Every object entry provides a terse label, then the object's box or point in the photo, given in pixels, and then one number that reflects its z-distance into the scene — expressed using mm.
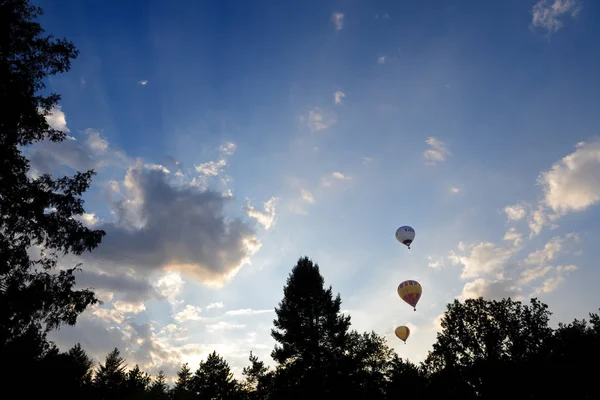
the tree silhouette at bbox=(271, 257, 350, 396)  24734
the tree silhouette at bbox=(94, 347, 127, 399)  39125
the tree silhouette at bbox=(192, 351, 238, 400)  41312
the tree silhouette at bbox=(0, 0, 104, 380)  12117
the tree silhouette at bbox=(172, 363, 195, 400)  48438
